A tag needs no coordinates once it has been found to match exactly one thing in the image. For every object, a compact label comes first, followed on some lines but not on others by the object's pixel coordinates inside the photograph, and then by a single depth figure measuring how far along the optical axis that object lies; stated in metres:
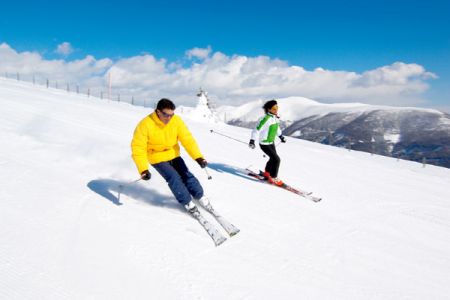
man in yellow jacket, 4.92
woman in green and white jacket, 7.82
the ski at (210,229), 4.36
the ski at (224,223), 4.65
